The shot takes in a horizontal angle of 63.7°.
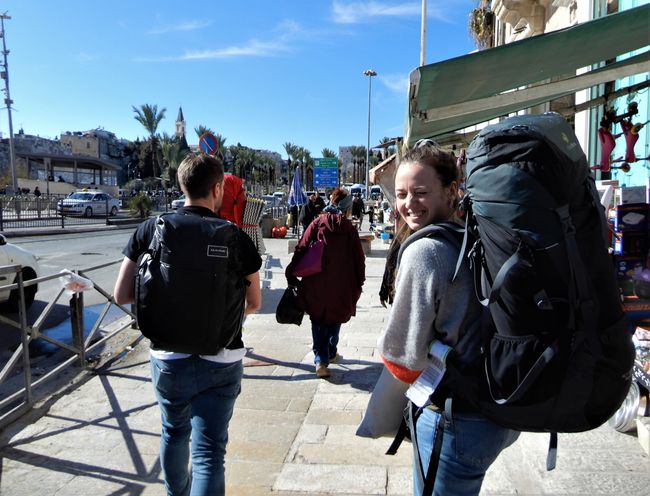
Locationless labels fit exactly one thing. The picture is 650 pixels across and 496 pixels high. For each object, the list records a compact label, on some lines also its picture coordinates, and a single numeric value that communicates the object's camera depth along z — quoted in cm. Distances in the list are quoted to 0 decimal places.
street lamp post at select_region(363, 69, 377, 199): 4781
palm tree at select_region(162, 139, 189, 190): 5378
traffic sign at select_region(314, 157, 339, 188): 2642
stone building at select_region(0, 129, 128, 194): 5450
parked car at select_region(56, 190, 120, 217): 3161
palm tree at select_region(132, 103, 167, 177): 5078
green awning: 335
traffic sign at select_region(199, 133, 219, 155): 747
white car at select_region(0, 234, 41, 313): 796
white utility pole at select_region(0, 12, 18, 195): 3806
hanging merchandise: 527
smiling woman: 160
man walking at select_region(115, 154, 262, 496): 225
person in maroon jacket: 493
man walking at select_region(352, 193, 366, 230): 2295
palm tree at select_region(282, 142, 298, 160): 7469
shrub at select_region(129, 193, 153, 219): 3181
